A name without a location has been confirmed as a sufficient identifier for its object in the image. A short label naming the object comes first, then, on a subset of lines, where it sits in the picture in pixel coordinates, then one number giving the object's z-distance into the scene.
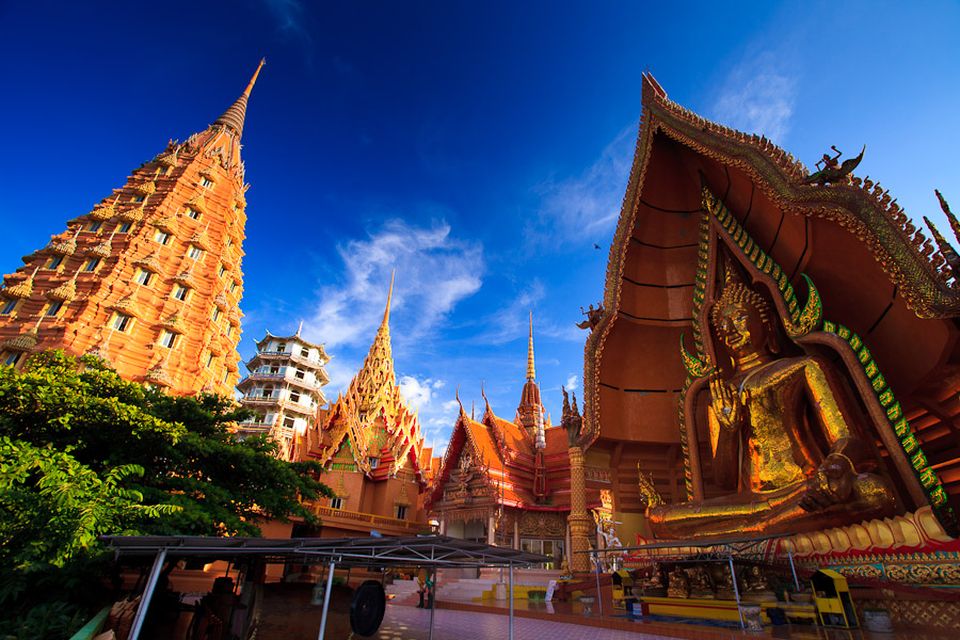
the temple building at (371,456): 21.12
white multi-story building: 40.88
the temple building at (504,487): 17.64
